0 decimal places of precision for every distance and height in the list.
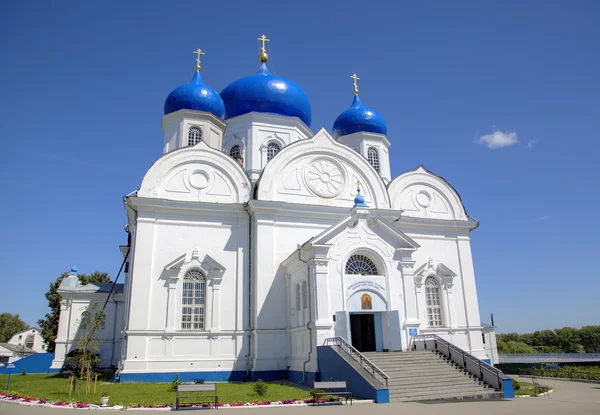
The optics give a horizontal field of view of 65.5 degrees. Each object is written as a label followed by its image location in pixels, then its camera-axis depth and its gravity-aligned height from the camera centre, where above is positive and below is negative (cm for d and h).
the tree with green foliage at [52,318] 3412 +266
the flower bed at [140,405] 1141 -124
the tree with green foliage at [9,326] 6600 +431
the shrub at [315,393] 1203 -111
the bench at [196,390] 1154 -92
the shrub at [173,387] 1395 -101
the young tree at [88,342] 1446 +40
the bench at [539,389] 1434 -141
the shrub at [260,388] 1312 -104
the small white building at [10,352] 4404 +44
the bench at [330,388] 1230 -104
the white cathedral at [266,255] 1711 +361
